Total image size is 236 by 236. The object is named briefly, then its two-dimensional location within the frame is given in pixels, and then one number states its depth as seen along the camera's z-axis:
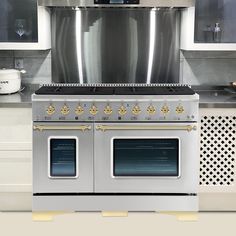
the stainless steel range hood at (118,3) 2.49
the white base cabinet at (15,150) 2.36
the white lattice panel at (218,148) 2.38
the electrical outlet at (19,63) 2.75
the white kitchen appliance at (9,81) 2.54
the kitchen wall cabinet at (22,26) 2.55
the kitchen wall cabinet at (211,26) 2.57
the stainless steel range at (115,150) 2.32
